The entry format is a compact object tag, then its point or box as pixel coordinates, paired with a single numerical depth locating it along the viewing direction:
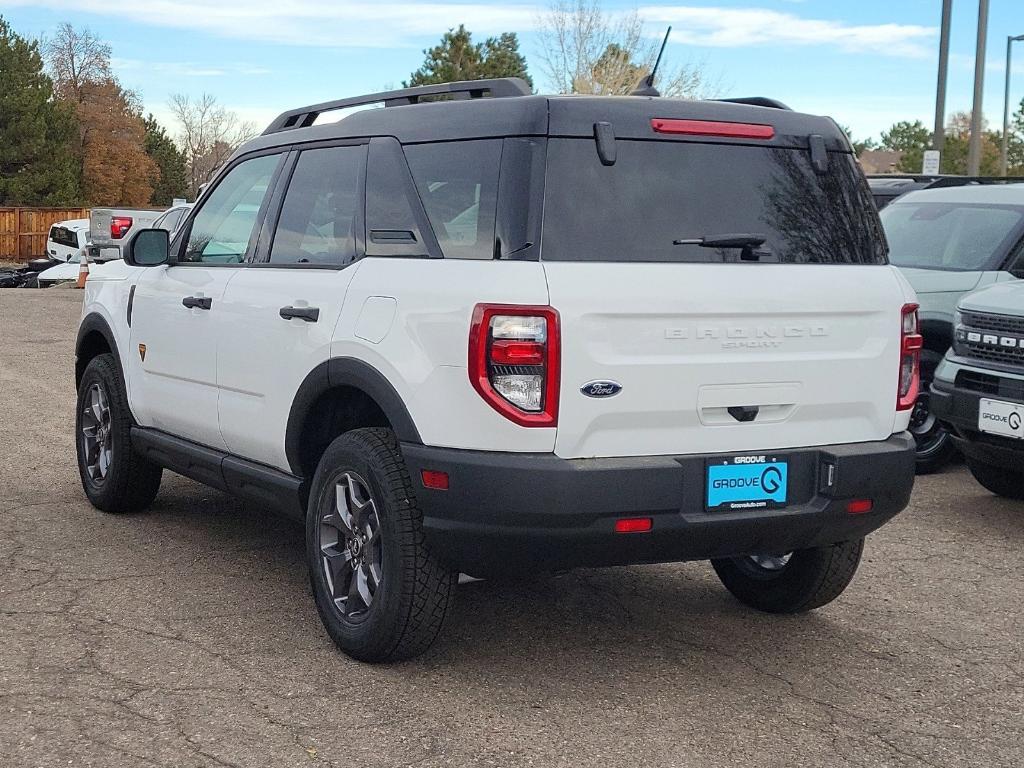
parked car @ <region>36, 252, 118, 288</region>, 31.39
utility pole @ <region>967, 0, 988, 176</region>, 18.78
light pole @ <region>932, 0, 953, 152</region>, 18.14
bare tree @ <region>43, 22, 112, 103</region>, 72.75
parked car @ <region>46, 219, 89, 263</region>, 37.06
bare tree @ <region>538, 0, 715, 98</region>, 38.16
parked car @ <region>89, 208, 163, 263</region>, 26.94
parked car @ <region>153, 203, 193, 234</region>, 19.21
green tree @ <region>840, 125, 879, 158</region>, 118.47
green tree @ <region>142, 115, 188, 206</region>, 82.62
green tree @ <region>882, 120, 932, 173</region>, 85.75
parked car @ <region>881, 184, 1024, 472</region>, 8.65
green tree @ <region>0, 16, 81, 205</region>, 57.97
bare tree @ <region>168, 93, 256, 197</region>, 90.12
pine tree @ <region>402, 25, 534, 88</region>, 57.50
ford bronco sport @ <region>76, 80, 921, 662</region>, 4.00
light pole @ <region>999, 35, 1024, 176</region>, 53.19
